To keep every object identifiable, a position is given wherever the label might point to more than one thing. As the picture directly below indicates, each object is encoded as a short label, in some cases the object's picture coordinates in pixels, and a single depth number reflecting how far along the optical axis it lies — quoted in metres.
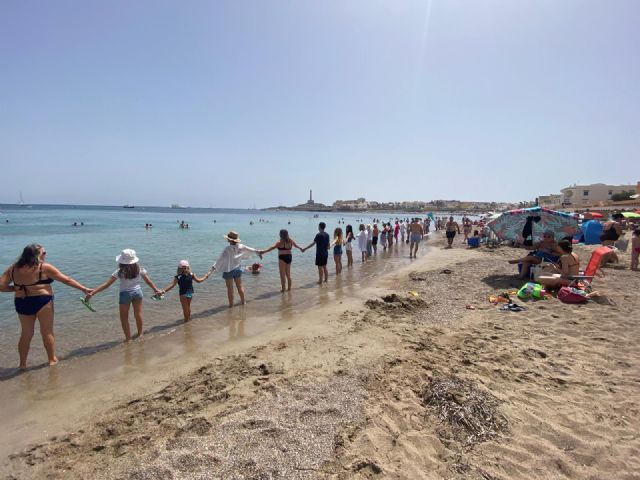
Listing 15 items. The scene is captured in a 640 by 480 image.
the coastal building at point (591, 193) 69.56
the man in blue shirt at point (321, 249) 10.63
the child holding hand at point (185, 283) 6.84
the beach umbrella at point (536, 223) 9.77
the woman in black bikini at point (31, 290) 4.77
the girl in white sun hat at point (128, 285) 5.71
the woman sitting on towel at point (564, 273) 7.95
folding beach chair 7.89
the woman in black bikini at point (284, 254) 9.27
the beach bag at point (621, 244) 16.25
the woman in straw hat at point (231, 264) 7.97
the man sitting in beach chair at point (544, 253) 9.31
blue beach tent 19.25
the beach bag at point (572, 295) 7.23
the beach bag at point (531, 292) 7.73
